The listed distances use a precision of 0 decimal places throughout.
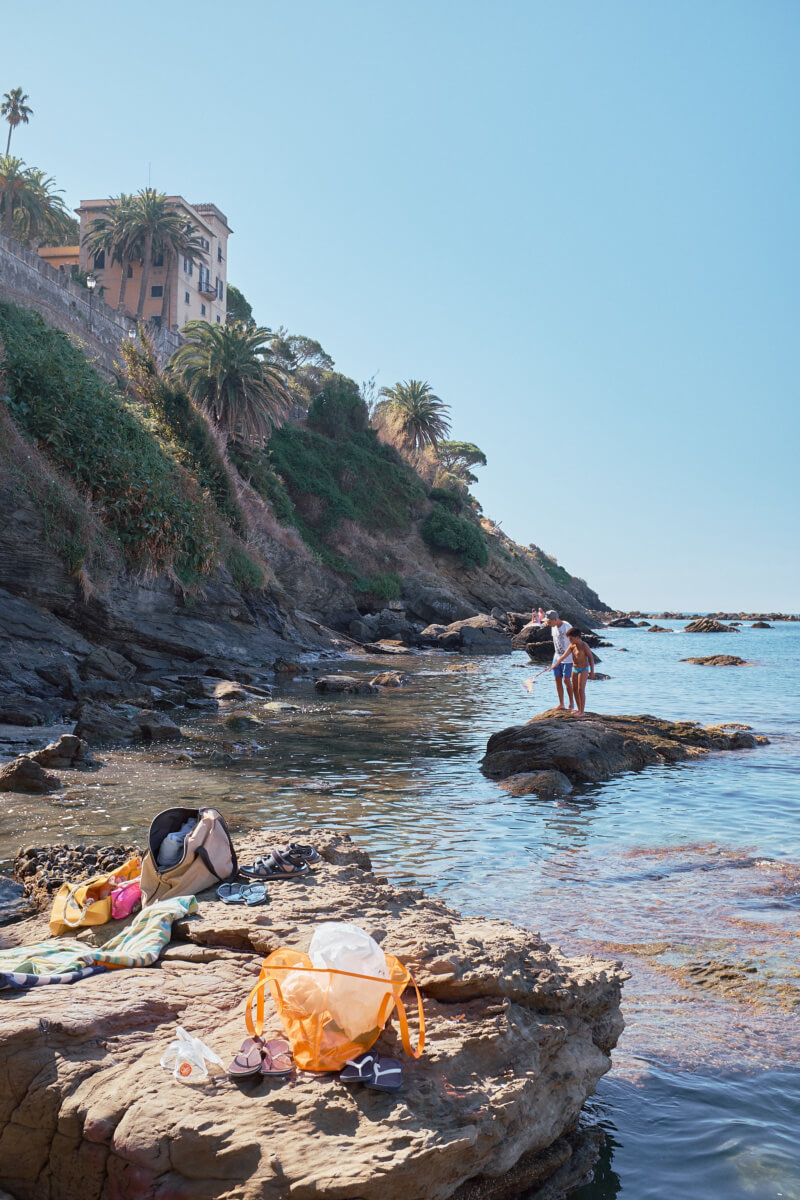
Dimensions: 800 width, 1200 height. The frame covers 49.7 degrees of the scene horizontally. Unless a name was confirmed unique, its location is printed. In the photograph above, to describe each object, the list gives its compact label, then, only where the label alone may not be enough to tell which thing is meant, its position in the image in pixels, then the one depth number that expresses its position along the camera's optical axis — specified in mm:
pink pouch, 4961
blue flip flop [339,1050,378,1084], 2928
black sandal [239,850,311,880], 5051
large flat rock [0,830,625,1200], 2688
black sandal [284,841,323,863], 5464
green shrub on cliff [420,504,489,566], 51406
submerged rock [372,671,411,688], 22092
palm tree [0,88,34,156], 57500
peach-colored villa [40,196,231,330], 62000
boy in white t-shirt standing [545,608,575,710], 15869
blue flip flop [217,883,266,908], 4570
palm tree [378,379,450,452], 58844
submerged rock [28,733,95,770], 10648
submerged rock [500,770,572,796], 10602
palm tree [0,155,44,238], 52500
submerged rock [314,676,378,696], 20109
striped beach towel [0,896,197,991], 3744
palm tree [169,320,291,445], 38469
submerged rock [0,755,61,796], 9352
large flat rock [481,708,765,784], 11508
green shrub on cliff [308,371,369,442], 53562
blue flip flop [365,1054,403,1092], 2900
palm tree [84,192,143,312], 57688
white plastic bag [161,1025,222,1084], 2971
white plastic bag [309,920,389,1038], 3100
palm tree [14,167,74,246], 54938
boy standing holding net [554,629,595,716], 15070
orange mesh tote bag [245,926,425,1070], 3064
